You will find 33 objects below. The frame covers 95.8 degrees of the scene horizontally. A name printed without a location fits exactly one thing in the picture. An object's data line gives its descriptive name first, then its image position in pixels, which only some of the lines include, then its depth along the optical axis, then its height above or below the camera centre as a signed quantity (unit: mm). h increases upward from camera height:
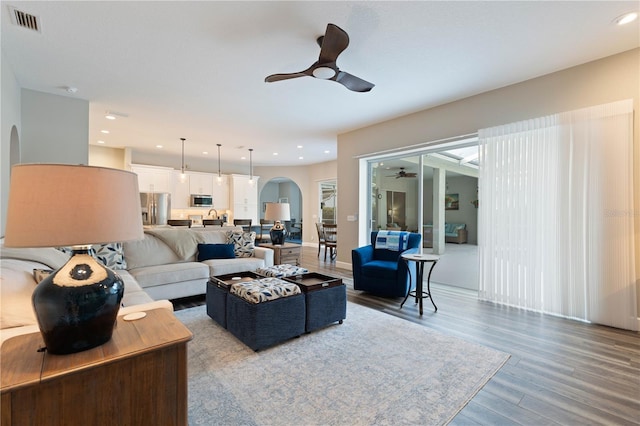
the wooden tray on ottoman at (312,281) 2887 -707
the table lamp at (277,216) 5398 -3
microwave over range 8539 +454
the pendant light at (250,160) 8080 +1725
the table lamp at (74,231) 1018 -59
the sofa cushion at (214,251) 4301 -544
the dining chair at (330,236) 7328 -553
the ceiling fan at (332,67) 2264 +1378
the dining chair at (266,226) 8864 -357
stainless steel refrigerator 7625 +215
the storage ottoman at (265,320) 2482 -933
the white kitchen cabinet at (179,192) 8258 +664
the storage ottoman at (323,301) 2836 -862
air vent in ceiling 2420 +1690
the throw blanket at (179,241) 4145 -370
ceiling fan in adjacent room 5441 +826
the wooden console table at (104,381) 989 -628
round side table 3463 -601
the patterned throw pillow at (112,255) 3395 -486
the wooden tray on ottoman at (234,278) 3021 -711
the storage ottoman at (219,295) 2887 -821
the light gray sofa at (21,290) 1418 -405
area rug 1746 -1179
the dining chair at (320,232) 7833 -445
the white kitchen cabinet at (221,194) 9107 +673
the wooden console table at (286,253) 5117 -673
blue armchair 3951 -755
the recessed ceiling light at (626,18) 2420 +1706
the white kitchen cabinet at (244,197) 9367 +602
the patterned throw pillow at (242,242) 4609 -425
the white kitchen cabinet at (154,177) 7660 +1036
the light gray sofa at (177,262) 3553 -666
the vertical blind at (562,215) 2996 +28
